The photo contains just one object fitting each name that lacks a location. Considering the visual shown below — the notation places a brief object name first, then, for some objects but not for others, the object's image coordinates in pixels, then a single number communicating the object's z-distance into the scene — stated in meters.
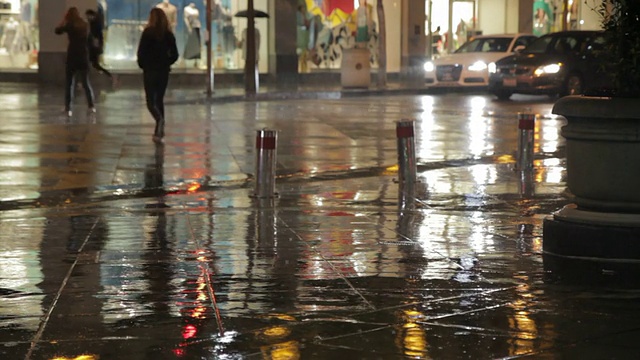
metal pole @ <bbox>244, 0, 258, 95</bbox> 32.69
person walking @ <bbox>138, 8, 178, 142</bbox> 18.52
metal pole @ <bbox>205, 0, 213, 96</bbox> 31.11
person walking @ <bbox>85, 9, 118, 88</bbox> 28.31
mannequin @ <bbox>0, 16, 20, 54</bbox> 36.72
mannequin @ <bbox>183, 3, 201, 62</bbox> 39.62
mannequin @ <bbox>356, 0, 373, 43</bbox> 44.66
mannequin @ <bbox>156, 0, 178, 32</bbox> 38.75
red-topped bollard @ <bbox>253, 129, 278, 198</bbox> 12.70
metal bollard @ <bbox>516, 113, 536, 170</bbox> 15.49
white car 36.62
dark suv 31.58
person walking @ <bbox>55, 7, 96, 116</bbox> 23.86
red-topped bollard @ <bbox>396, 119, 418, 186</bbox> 14.02
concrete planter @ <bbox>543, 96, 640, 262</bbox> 8.51
